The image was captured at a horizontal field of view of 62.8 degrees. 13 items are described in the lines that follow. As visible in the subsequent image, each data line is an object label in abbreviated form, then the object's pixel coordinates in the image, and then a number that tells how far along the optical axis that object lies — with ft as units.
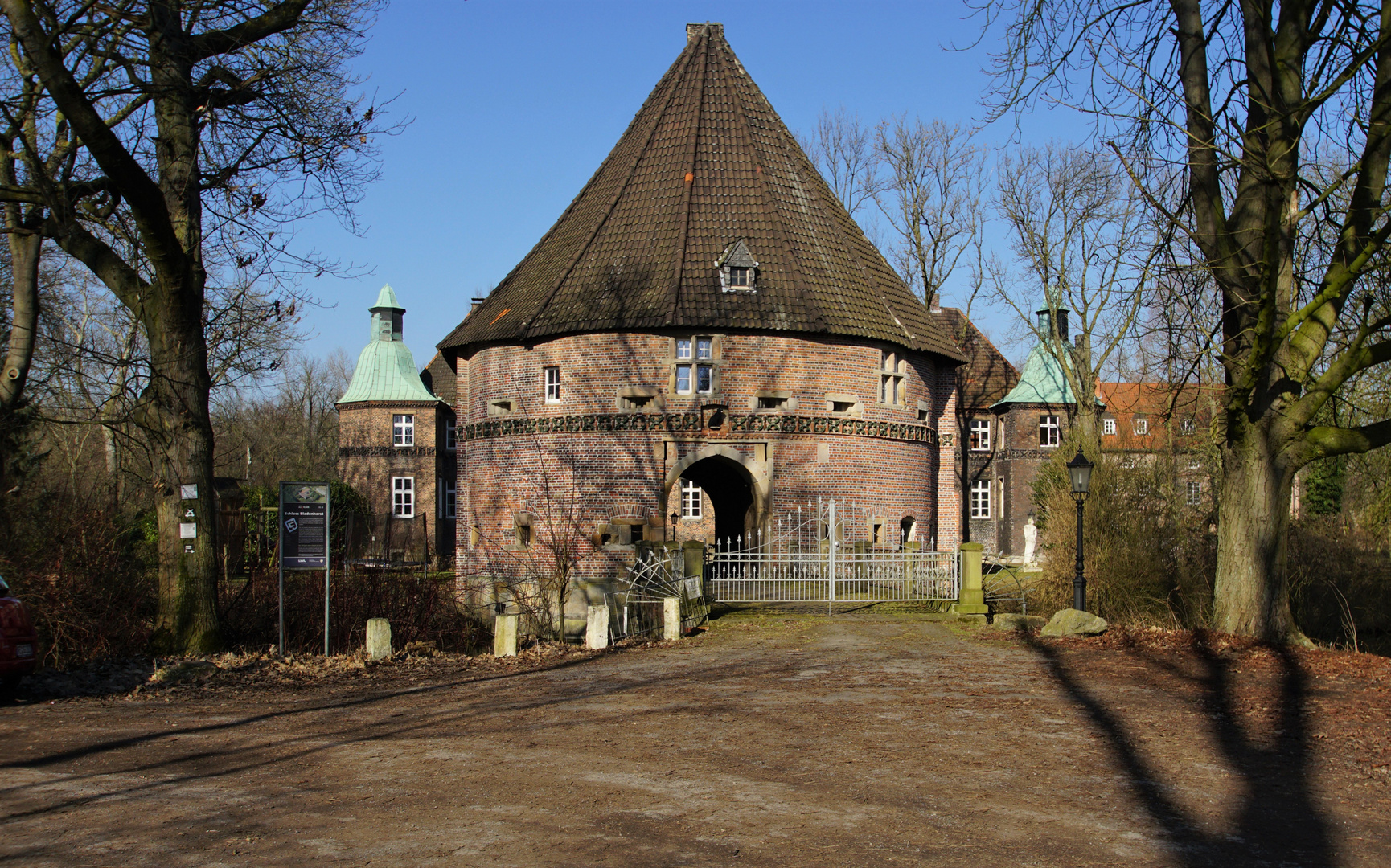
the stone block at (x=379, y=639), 42.19
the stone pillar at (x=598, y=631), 46.52
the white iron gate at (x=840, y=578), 58.44
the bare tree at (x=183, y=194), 39.04
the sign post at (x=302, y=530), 41.63
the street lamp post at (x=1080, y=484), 49.16
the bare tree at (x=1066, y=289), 108.58
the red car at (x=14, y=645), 32.86
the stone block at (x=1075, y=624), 45.78
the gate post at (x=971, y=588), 55.62
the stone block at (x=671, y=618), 48.47
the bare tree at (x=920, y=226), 132.46
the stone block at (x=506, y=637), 44.88
